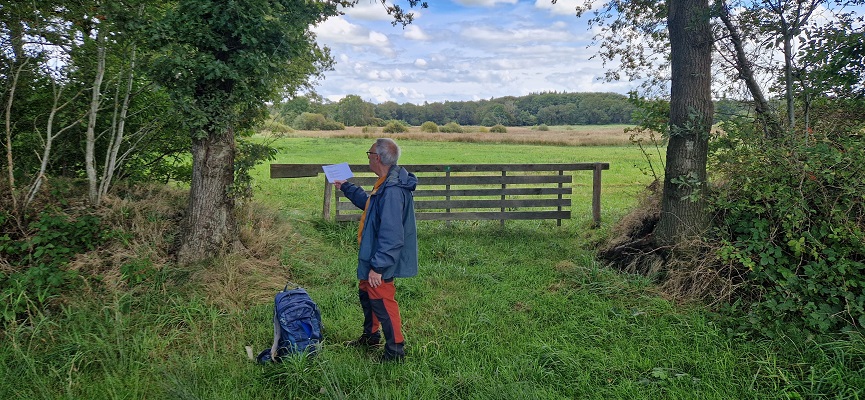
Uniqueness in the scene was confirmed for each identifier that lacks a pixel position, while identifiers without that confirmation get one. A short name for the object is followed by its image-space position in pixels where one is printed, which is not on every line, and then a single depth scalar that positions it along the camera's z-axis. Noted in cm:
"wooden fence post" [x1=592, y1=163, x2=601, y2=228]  889
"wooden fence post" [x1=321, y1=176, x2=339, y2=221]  821
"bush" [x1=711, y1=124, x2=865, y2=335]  375
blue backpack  354
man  348
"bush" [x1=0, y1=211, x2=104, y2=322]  399
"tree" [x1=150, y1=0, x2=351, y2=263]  473
